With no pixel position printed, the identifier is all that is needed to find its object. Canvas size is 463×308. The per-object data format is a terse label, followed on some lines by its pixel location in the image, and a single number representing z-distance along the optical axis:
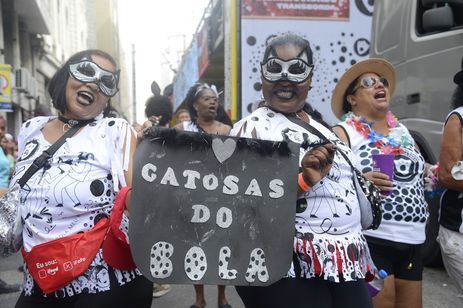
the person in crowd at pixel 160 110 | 4.61
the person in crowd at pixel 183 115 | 7.63
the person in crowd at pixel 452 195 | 2.69
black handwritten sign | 1.70
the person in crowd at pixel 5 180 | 4.66
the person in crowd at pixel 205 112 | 4.85
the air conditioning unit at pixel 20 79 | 15.44
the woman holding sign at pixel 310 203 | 1.90
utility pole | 48.12
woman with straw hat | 2.68
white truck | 4.37
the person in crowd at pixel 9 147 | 6.60
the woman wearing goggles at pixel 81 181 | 2.04
